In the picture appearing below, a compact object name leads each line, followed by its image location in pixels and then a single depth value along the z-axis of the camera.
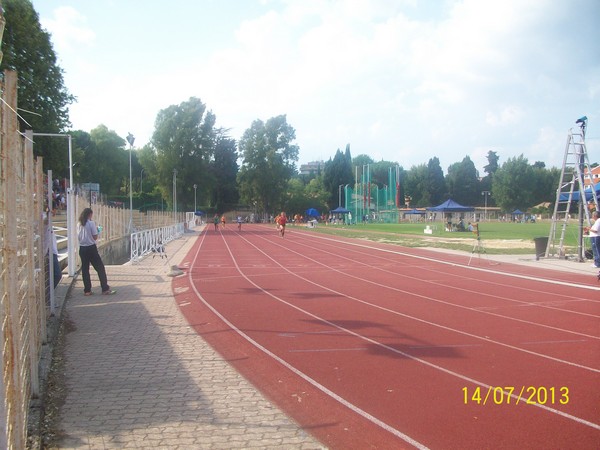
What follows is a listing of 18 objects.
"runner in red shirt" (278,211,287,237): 34.28
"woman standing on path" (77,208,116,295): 10.33
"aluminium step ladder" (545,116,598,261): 16.30
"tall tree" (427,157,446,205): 111.19
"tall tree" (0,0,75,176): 24.80
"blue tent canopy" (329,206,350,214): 73.38
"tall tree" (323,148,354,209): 96.44
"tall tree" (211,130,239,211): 91.81
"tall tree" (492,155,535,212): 96.81
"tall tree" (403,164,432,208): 111.19
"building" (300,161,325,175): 178.51
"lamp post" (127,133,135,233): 24.61
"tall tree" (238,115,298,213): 78.56
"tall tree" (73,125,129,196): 73.38
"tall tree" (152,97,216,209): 63.00
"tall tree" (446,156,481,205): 113.62
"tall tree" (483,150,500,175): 131.25
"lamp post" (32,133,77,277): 12.81
